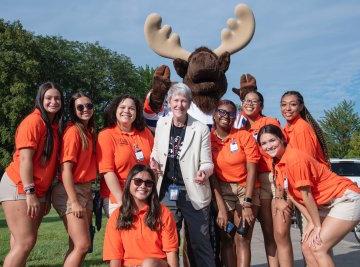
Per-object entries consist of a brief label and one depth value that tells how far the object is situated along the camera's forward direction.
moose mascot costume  5.68
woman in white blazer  4.66
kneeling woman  4.20
